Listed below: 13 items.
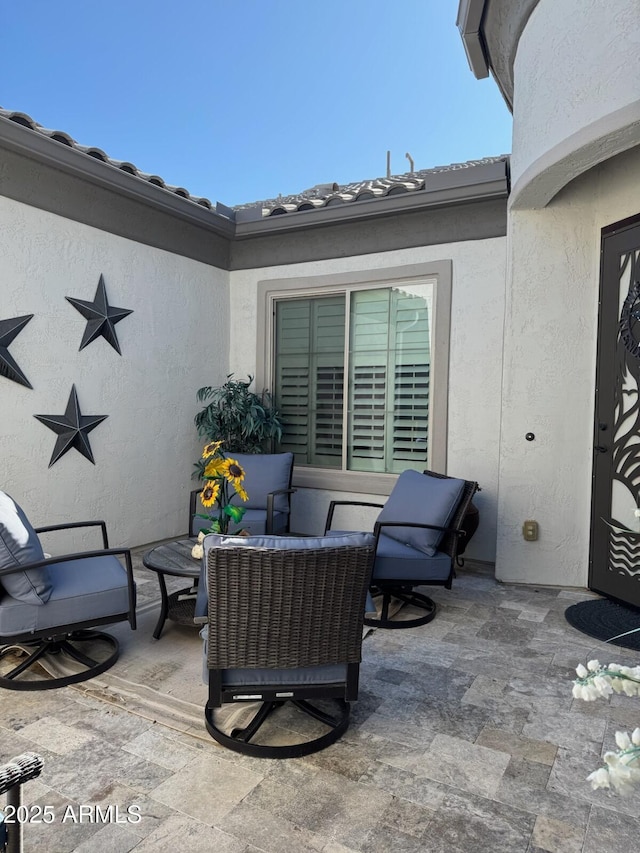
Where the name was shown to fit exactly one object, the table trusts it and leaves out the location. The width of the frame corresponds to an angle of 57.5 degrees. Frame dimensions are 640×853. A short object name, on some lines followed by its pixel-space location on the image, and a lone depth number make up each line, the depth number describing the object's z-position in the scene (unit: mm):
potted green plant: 5492
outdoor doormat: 3396
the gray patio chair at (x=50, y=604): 2625
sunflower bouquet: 3014
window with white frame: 5125
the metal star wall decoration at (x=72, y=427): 4437
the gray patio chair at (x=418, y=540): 3570
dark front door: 3865
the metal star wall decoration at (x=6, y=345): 4047
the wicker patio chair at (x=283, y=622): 2100
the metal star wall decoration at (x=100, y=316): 4617
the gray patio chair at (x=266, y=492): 4605
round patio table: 3172
